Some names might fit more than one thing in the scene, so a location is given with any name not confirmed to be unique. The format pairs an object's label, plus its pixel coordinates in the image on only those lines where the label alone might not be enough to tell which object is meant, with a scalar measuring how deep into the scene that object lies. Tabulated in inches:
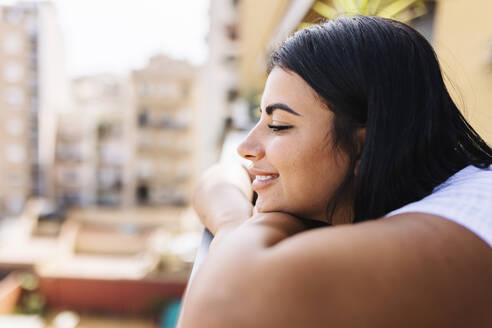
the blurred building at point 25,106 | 1020.5
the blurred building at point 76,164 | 1009.5
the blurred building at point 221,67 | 563.5
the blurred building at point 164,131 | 1016.2
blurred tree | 65.9
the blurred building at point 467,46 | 63.9
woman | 21.8
